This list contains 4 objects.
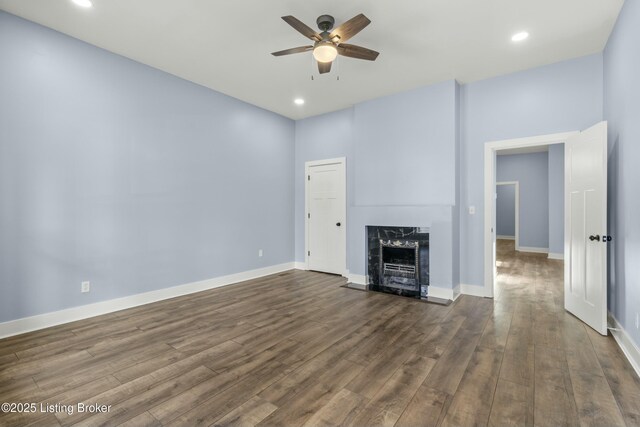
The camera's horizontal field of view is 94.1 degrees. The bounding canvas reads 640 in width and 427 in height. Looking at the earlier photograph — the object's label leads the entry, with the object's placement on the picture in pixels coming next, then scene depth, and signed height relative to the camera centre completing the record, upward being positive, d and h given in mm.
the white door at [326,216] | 5633 -24
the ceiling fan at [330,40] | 2533 +1611
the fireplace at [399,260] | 4371 -701
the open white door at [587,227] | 2863 -116
